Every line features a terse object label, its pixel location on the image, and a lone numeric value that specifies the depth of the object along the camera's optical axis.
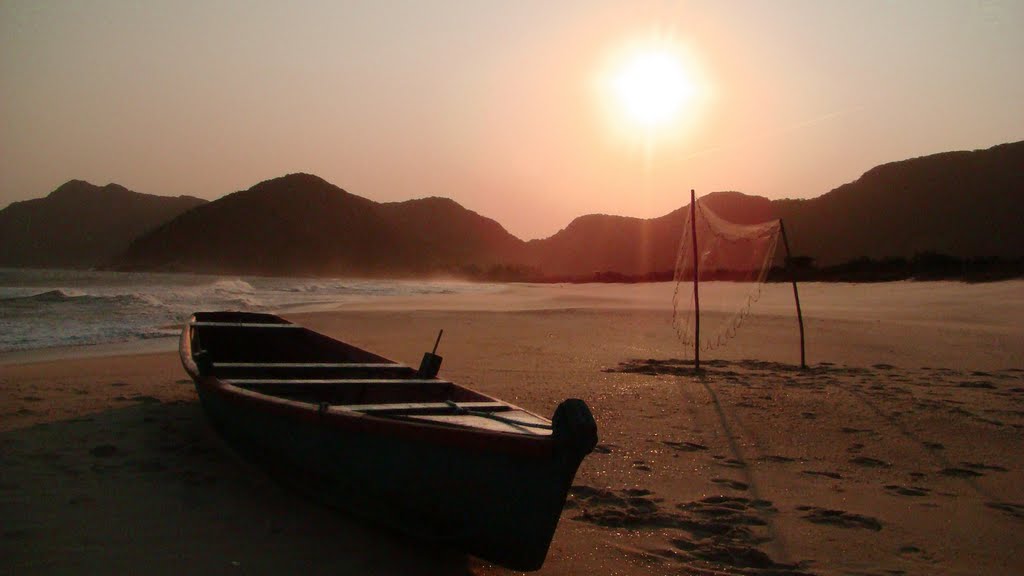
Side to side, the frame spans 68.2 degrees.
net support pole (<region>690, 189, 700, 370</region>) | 10.36
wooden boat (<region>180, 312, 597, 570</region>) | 3.44
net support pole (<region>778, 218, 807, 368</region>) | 10.55
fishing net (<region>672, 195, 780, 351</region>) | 11.63
